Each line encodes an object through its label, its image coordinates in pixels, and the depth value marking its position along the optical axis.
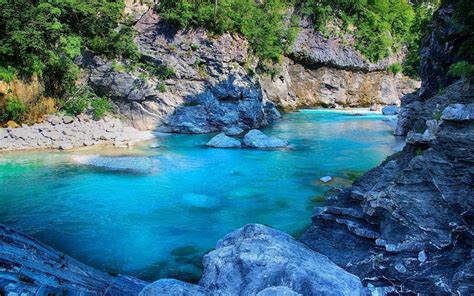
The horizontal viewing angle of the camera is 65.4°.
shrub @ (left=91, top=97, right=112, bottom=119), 18.79
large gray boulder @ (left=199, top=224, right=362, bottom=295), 4.32
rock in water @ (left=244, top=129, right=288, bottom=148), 17.17
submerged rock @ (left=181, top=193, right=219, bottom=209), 9.94
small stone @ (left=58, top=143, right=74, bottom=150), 15.66
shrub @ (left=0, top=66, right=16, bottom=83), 15.62
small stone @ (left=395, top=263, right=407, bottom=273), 5.27
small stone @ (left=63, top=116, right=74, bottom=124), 17.24
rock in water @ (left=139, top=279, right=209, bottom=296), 4.62
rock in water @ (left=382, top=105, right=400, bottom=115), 30.65
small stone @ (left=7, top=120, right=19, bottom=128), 15.75
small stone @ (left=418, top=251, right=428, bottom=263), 5.29
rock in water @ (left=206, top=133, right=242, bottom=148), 17.19
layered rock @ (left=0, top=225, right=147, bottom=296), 4.56
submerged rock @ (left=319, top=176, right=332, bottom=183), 11.80
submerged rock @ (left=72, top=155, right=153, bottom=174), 13.05
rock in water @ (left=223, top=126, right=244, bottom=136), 20.23
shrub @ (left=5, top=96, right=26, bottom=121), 15.65
